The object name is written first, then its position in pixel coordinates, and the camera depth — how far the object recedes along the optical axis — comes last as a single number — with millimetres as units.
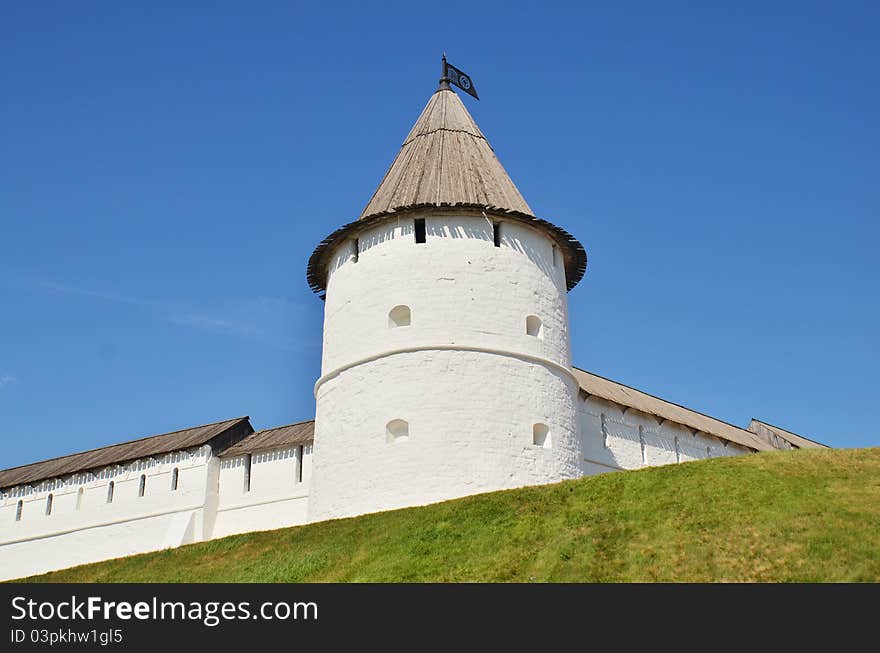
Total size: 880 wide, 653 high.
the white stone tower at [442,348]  21922
